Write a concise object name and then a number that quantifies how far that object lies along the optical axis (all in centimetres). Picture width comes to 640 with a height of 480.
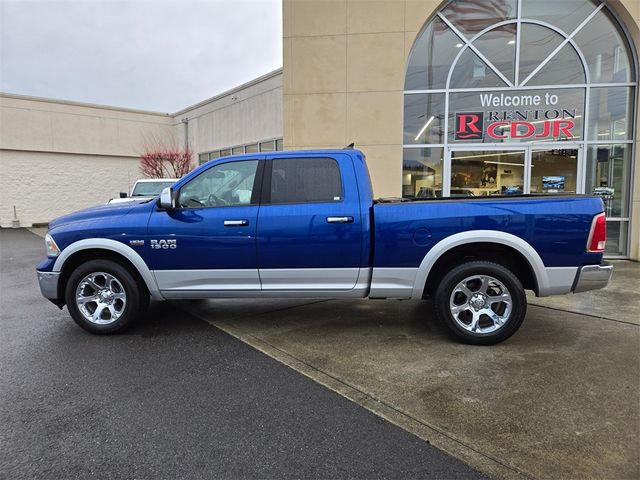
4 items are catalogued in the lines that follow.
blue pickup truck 423
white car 1334
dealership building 932
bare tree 2258
